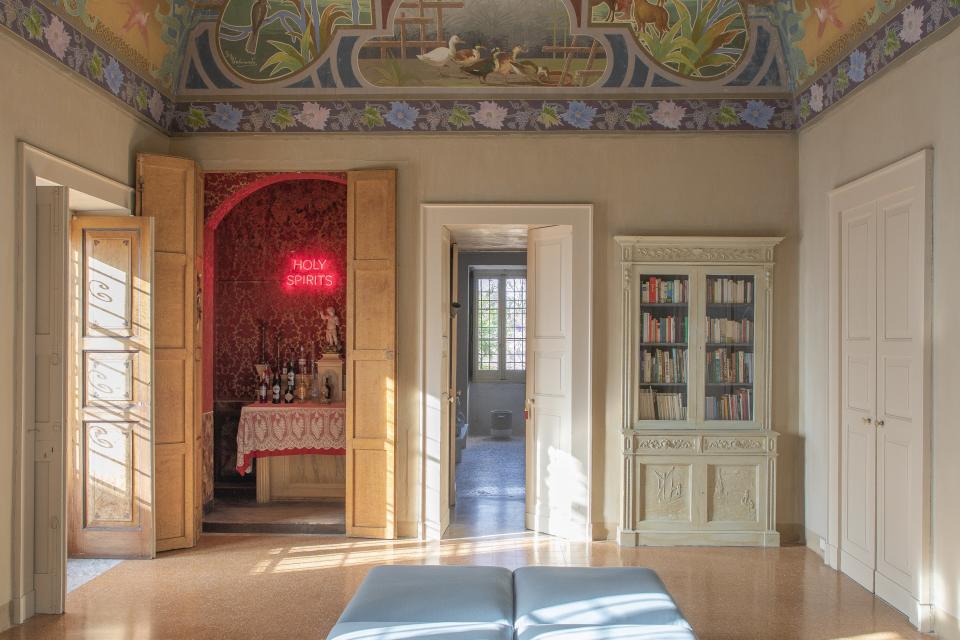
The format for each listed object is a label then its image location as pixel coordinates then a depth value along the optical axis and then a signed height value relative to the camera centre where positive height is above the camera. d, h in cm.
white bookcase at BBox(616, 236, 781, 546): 684 -55
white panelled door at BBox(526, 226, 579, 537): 709 -50
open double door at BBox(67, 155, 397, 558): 623 -32
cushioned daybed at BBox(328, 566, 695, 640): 366 -134
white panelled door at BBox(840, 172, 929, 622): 501 -44
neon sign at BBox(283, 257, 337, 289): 859 +57
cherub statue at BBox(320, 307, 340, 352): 847 -5
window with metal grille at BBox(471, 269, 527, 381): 1417 +6
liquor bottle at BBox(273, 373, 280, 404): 822 -66
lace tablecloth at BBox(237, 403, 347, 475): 781 -98
